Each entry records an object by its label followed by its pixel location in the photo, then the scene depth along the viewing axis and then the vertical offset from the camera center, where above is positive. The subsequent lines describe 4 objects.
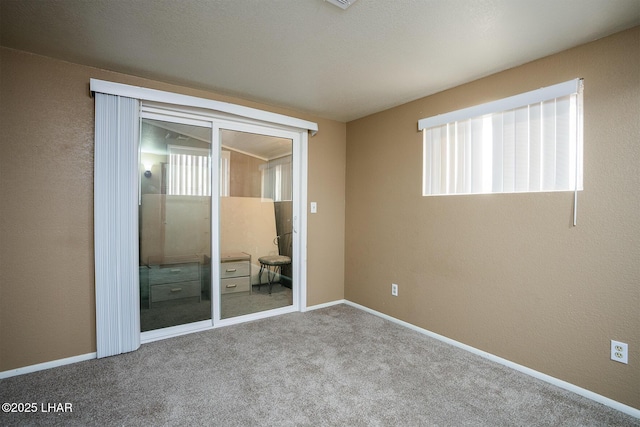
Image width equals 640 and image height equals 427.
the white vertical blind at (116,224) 2.42 -0.12
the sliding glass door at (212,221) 2.80 -0.11
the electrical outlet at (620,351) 1.87 -0.88
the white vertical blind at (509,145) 2.13 +0.54
